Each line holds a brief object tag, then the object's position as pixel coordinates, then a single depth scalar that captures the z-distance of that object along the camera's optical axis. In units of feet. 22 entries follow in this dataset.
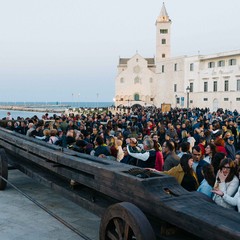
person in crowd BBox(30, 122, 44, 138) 37.28
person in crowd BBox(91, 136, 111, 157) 26.04
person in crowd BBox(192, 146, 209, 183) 20.22
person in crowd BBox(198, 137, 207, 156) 30.01
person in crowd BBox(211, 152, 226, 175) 21.62
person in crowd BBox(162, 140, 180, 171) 21.93
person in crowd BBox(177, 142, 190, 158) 25.71
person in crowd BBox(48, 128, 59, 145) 32.70
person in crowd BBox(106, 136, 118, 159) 28.96
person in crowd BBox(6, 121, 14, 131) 46.01
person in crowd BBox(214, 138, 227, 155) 27.97
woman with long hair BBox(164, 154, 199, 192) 17.17
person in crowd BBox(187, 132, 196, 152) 35.04
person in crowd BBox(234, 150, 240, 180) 16.63
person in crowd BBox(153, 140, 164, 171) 22.59
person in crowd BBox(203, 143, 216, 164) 25.00
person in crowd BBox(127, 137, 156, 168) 22.25
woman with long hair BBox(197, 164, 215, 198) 15.78
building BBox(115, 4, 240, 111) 170.19
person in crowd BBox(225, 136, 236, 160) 30.49
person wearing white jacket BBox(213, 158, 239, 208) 14.19
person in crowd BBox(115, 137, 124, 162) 28.43
